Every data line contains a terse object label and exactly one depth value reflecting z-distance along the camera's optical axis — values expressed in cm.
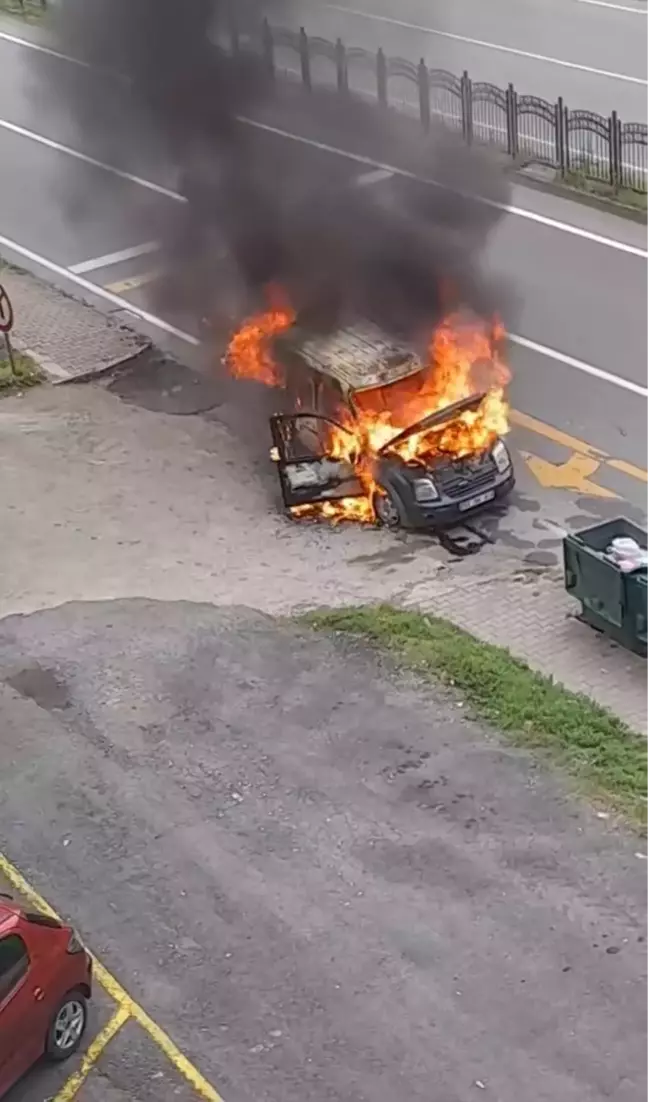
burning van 1577
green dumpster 1334
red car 886
